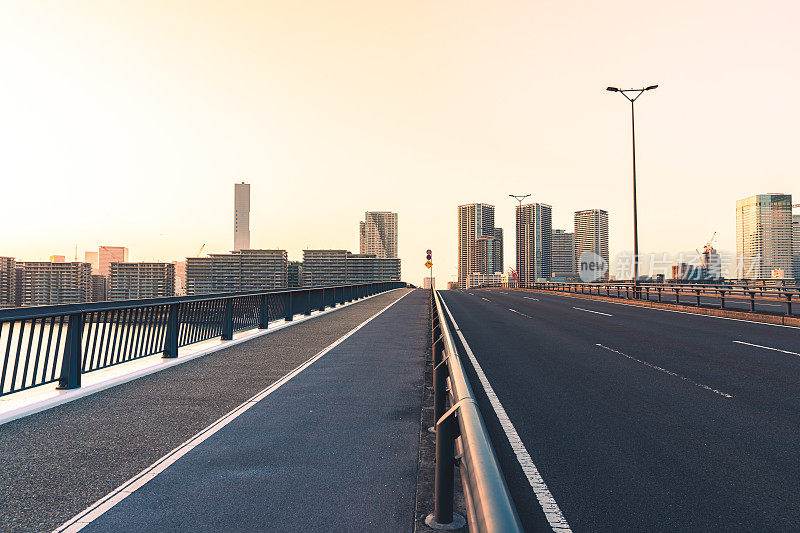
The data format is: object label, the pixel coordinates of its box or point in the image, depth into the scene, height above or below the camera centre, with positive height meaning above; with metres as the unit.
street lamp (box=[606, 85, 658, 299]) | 30.50 +2.66
